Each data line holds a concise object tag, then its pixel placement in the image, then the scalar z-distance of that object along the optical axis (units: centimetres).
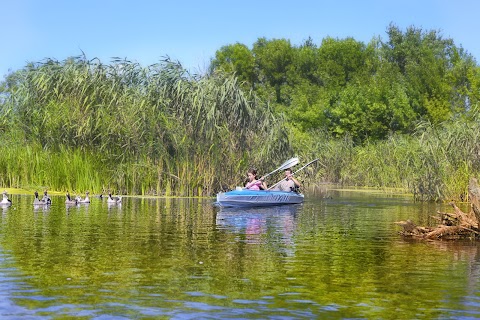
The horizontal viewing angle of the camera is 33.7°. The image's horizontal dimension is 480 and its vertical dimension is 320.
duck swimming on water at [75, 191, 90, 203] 3097
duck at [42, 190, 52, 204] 2924
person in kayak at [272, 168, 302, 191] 3572
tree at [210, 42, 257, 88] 10256
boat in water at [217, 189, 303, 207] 3198
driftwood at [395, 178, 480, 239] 1978
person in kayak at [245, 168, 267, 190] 3378
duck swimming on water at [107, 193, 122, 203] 3109
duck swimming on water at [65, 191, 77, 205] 3018
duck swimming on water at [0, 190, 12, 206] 2937
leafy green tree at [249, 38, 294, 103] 10112
